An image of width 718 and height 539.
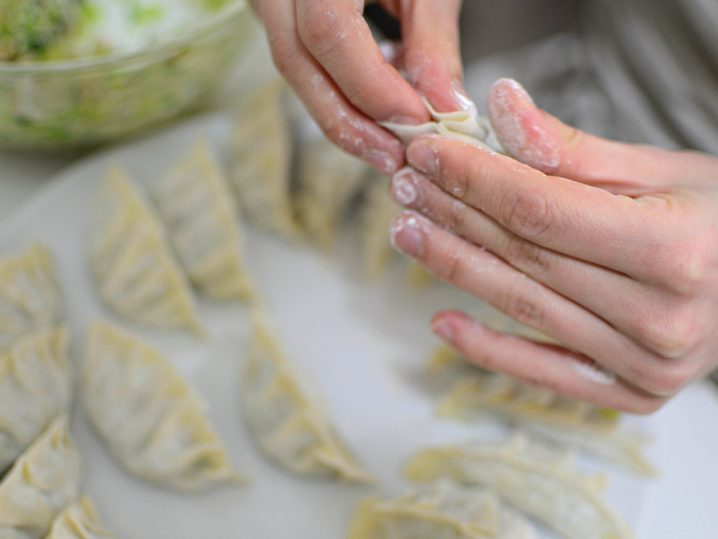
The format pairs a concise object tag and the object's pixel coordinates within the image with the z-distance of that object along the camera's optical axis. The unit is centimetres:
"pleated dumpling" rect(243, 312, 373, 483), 51
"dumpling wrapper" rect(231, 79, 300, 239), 57
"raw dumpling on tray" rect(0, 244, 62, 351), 51
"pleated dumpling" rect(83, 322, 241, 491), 50
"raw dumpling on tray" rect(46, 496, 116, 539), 47
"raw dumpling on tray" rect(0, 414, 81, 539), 47
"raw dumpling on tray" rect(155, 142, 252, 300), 55
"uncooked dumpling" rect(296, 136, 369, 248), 57
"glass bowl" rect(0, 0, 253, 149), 50
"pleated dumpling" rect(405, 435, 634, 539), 49
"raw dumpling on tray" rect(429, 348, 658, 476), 51
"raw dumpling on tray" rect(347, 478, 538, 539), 48
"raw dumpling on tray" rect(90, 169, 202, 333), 54
